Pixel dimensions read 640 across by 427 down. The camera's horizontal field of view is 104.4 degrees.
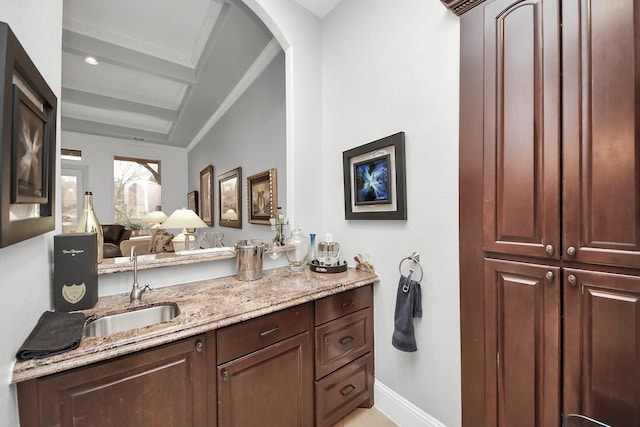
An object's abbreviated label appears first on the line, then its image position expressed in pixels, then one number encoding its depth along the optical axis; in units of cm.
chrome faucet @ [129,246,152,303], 122
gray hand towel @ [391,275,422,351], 145
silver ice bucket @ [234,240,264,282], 156
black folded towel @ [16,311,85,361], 75
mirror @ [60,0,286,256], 197
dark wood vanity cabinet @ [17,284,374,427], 81
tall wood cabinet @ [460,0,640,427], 83
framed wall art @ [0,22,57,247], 60
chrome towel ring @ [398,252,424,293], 148
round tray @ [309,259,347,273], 178
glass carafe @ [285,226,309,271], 184
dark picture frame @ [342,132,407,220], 155
